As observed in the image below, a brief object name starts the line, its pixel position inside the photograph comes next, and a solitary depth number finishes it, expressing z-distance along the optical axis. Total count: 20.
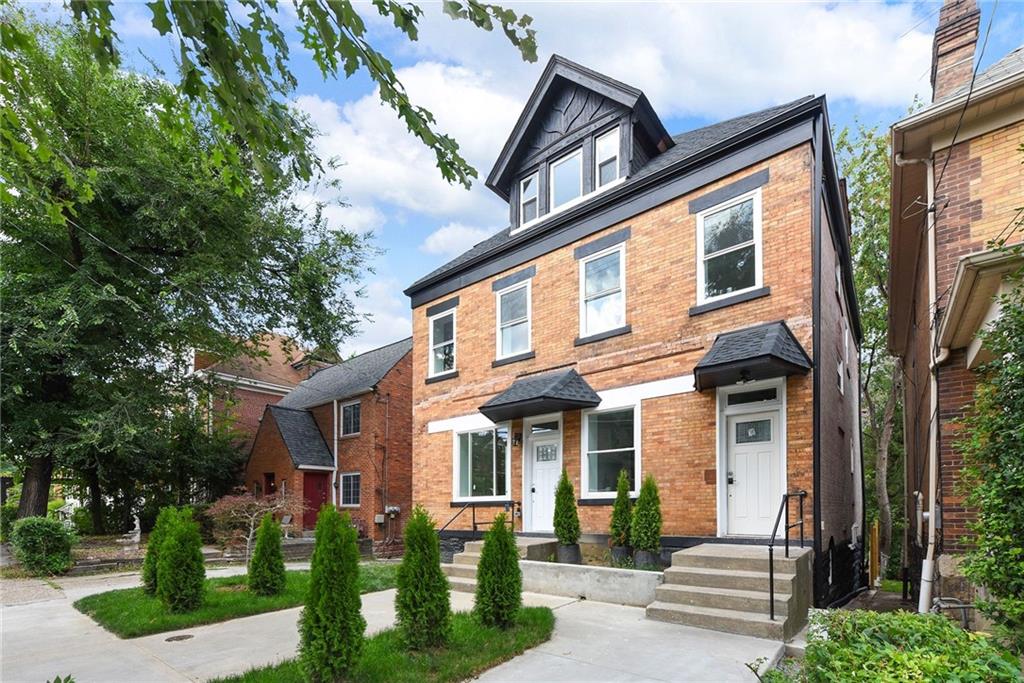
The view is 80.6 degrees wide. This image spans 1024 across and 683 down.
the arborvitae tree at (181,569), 8.23
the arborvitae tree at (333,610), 5.05
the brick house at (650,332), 8.81
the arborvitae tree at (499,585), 6.88
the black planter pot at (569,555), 10.02
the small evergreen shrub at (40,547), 13.32
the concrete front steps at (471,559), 9.96
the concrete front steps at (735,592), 6.78
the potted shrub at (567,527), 10.06
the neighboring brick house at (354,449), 19.42
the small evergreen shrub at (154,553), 9.20
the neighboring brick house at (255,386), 24.81
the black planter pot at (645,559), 9.02
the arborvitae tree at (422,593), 6.02
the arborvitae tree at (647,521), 9.05
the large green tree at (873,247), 18.52
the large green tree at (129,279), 14.16
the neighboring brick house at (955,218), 6.79
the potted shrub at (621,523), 9.41
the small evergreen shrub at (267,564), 9.51
